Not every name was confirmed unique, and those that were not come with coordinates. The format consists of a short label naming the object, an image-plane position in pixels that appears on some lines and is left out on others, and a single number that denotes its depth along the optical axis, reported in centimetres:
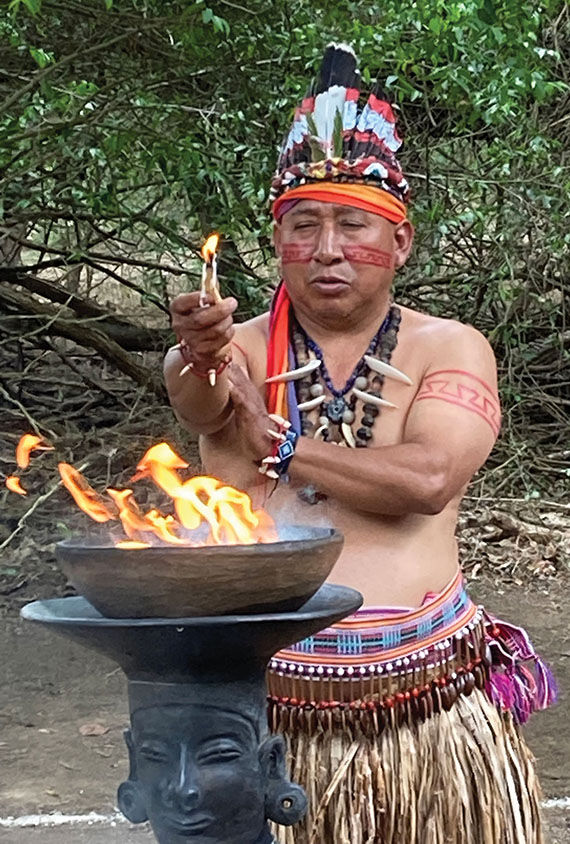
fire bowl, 577
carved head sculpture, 589
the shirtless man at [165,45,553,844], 617
